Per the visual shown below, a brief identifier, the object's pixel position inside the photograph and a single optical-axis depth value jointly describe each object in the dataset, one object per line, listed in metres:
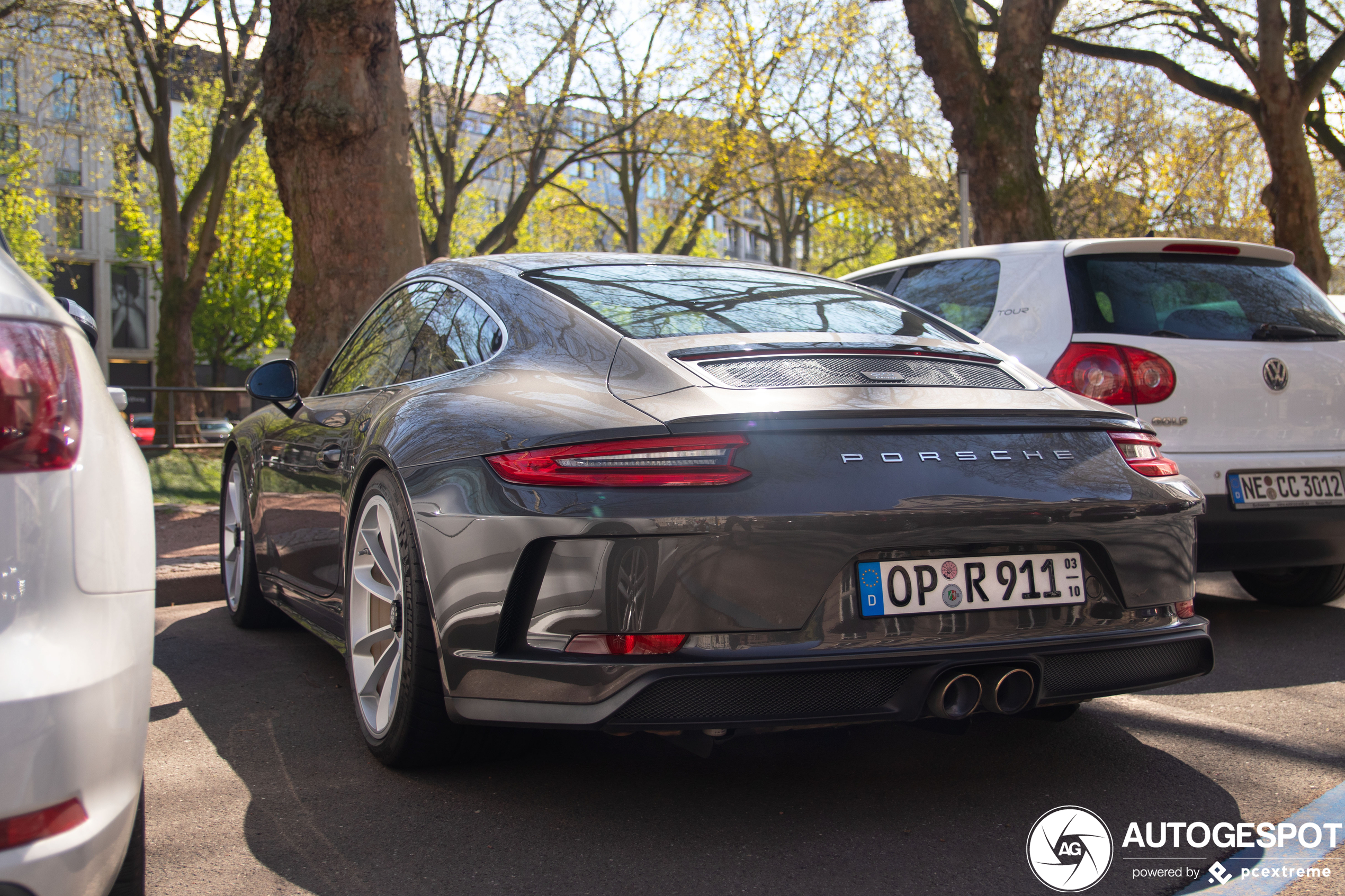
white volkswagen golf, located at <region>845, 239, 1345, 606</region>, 4.46
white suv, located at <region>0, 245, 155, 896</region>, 1.49
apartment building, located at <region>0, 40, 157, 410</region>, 47.41
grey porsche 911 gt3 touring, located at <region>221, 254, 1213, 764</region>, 2.34
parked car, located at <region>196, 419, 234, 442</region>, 17.14
